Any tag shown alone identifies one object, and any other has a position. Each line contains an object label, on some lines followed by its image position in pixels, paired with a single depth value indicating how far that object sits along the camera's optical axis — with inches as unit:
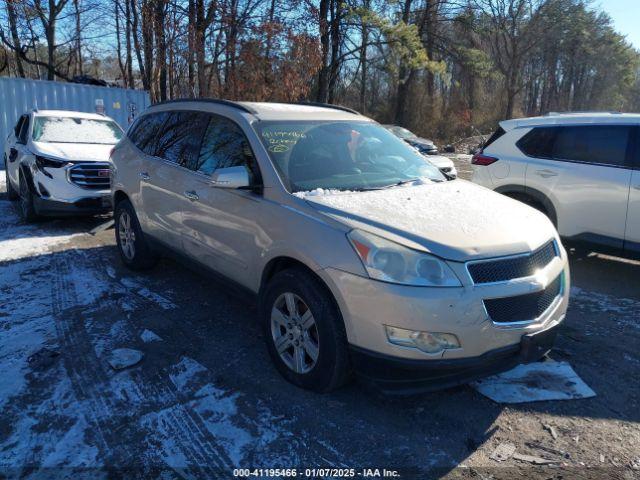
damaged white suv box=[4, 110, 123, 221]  293.9
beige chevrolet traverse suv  108.3
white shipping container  597.6
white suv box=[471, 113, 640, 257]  219.0
